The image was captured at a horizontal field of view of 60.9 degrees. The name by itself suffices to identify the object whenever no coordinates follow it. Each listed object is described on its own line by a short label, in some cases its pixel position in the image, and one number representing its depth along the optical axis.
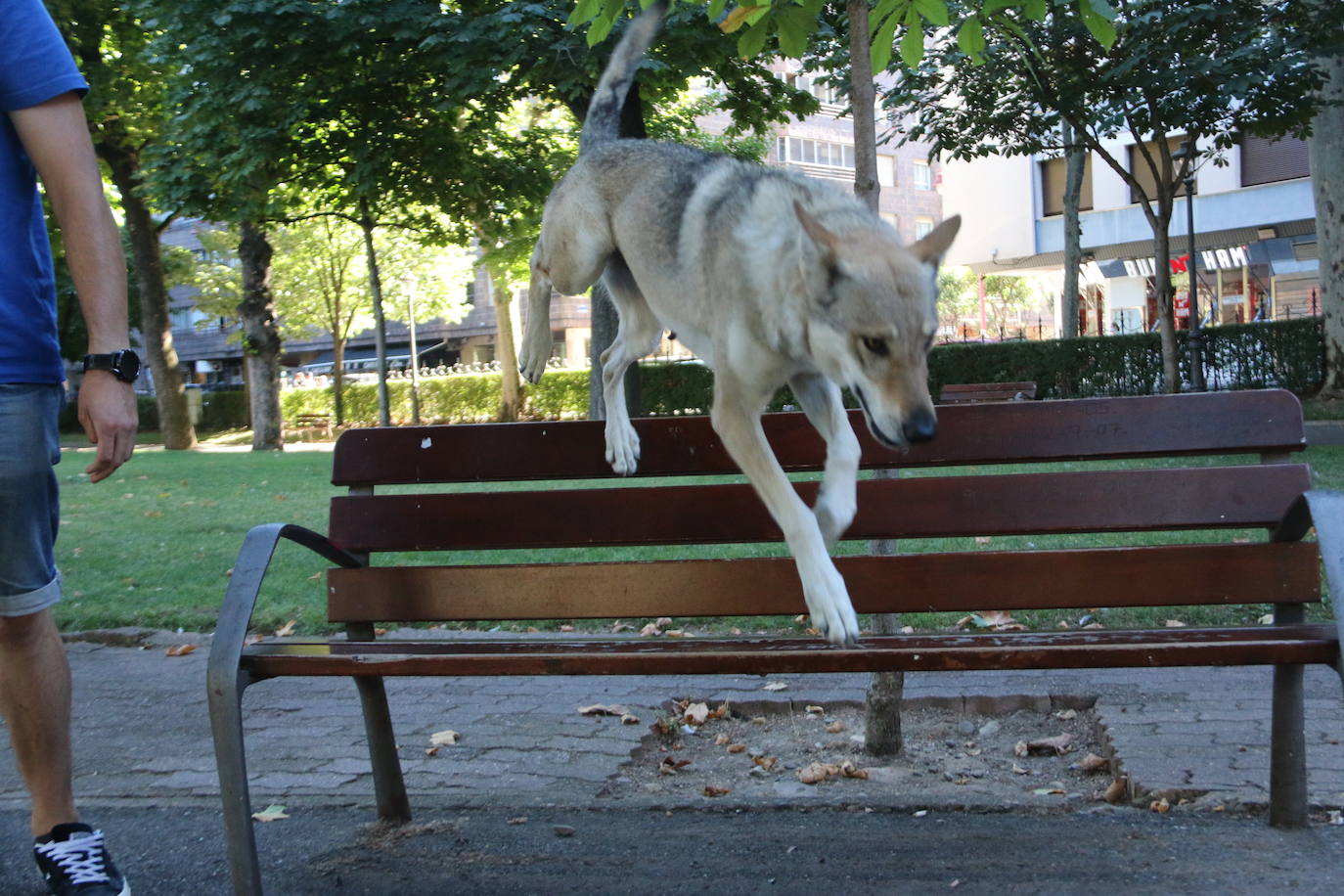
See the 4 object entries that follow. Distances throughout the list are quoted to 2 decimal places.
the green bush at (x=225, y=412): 36.25
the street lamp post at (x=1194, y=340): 18.81
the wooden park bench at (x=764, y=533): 2.92
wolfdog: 2.78
